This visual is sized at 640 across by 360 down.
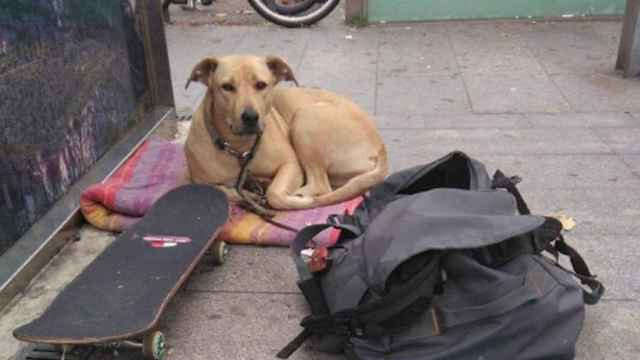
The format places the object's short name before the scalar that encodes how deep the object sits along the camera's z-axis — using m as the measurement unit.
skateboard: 2.43
